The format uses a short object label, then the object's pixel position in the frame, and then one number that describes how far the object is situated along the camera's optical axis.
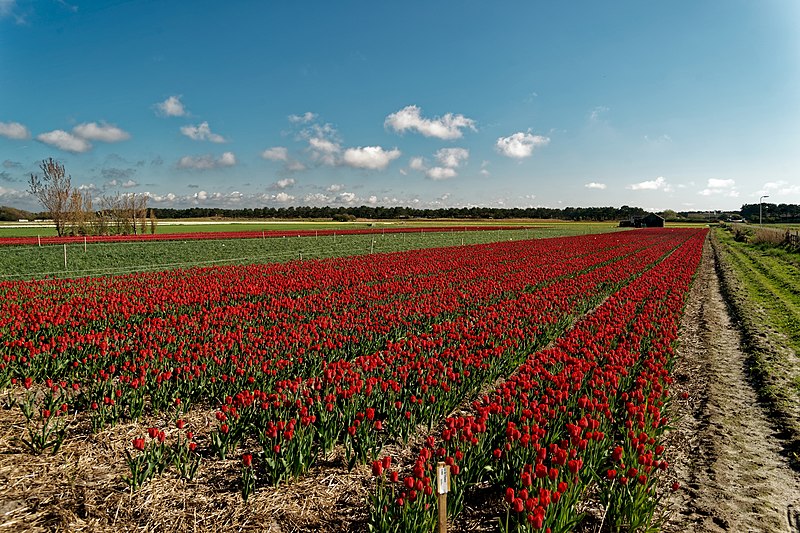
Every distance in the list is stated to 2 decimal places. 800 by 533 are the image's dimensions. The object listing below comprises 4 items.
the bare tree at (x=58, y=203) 60.97
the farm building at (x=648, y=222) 115.44
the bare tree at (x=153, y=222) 70.19
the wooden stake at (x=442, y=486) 2.96
